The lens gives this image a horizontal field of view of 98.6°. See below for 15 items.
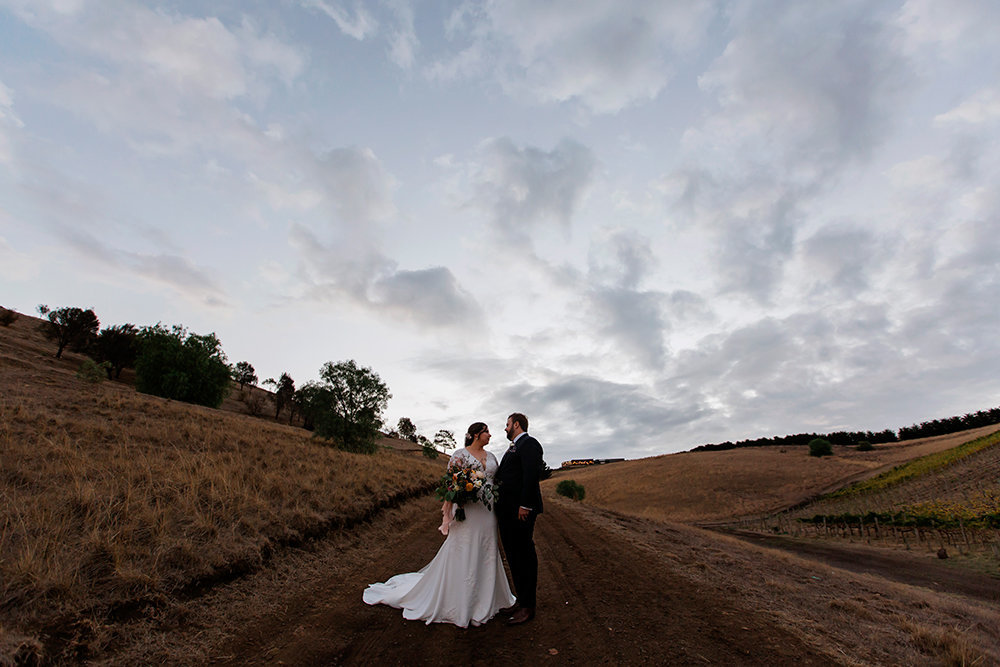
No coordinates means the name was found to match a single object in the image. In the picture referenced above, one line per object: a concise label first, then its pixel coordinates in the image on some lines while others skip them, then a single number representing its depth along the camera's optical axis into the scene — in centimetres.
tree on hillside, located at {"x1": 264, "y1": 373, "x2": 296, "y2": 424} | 8858
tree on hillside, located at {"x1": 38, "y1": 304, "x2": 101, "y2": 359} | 6312
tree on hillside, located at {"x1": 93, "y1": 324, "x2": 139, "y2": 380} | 6775
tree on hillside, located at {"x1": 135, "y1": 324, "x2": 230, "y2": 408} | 5153
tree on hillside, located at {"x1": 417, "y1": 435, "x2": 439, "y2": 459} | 7993
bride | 601
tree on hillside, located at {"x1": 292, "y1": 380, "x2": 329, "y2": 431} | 4112
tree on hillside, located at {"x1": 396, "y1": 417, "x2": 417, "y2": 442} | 12600
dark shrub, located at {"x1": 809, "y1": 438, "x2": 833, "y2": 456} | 8900
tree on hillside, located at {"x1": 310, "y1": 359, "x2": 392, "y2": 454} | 4028
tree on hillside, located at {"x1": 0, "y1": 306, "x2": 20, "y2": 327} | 6259
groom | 612
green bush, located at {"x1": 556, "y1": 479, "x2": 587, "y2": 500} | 6746
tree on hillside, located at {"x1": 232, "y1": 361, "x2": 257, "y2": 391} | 9594
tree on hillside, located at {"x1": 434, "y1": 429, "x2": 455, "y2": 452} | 9206
